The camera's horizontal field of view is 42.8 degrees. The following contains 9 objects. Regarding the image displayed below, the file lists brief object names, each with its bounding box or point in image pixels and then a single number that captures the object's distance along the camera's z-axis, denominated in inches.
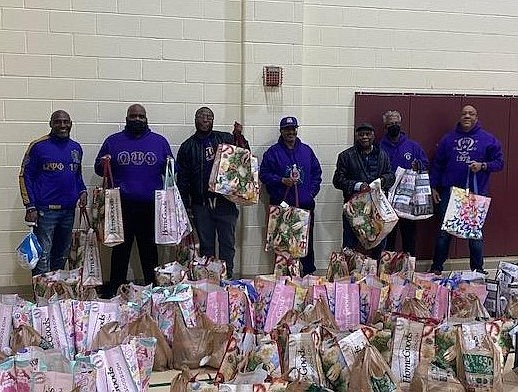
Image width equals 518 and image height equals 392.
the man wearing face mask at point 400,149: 209.3
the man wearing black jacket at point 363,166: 200.5
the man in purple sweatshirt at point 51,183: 179.8
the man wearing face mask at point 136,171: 186.9
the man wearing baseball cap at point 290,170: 199.5
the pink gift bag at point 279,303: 118.5
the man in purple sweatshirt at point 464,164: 209.6
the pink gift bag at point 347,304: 116.6
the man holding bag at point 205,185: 193.2
